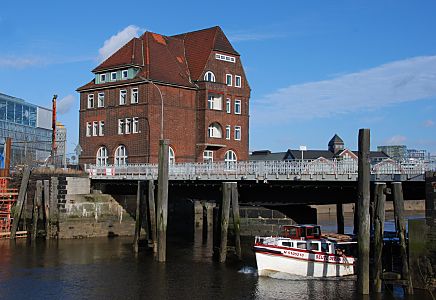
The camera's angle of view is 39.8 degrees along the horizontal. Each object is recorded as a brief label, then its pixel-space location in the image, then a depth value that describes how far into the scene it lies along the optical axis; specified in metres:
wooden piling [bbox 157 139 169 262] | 37.03
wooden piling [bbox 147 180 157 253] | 42.50
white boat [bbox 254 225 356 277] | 33.12
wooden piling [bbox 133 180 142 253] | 43.84
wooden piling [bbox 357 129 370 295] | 27.33
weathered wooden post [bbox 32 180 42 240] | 51.31
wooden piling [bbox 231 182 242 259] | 37.91
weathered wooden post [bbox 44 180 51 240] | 51.31
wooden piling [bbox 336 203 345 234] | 45.16
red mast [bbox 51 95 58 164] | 62.34
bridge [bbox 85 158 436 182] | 33.69
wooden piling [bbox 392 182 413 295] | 28.22
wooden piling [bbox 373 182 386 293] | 28.78
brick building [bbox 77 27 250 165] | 66.19
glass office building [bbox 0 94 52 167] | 182.51
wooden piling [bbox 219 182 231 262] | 37.44
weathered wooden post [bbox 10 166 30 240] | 50.81
